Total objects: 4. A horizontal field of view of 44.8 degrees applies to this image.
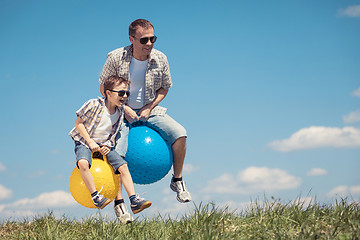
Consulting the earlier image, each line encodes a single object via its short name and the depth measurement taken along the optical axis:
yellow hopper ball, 6.16
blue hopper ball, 6.61
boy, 6.06
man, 6.76
